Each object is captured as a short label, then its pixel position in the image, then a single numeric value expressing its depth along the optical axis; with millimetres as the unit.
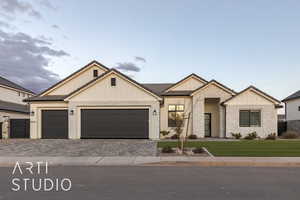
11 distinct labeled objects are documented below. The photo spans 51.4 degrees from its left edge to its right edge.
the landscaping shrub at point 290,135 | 27292
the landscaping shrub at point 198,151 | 15503
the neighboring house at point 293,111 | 33656
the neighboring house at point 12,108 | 28922
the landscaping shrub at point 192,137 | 26125
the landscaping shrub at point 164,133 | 27125
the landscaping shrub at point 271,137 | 25641
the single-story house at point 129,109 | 25297
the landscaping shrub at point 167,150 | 15822
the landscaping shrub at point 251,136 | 25906
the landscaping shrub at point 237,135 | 26403
